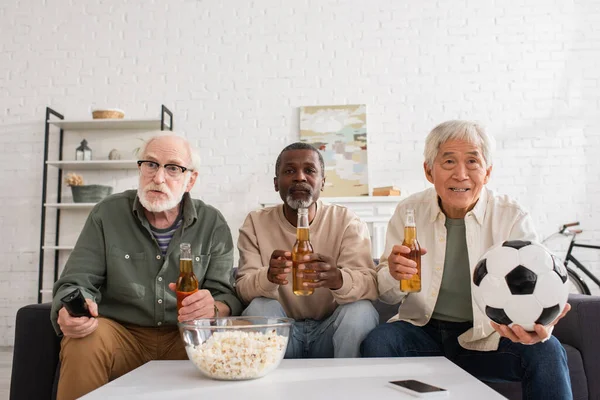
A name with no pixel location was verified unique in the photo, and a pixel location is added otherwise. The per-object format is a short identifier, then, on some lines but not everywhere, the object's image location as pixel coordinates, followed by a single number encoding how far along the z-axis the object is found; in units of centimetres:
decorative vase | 452
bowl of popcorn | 125
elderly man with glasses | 171
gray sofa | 179
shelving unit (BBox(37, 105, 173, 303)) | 440
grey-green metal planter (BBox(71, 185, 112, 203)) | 440
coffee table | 113
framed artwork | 443
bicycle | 416
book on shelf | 416
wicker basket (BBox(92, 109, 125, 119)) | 439
